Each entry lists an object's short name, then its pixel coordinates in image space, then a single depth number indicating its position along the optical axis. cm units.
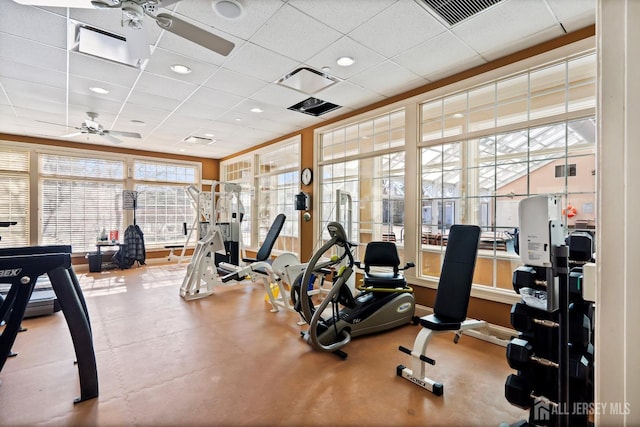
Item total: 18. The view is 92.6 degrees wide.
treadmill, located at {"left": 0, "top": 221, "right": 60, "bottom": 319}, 383
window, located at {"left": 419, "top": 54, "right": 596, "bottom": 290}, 284
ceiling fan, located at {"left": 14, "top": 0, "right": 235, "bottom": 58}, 187
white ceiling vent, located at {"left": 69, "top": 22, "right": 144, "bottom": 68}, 276
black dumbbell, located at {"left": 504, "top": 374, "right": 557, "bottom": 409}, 174
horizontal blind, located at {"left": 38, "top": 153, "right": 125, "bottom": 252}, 665
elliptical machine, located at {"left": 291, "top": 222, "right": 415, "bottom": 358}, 297
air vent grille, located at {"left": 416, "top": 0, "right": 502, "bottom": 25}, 234
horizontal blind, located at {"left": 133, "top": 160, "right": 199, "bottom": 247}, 780
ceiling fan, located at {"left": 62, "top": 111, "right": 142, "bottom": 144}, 503
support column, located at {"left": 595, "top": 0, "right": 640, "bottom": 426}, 68
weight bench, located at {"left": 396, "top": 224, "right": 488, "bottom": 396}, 235
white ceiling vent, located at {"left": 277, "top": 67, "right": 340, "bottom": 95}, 353
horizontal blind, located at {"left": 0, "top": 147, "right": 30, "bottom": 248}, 621
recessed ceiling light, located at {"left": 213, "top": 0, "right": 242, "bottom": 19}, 232
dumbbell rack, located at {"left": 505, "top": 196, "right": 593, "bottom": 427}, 147
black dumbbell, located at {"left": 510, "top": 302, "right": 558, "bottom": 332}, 172
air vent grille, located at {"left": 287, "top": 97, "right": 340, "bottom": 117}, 452
